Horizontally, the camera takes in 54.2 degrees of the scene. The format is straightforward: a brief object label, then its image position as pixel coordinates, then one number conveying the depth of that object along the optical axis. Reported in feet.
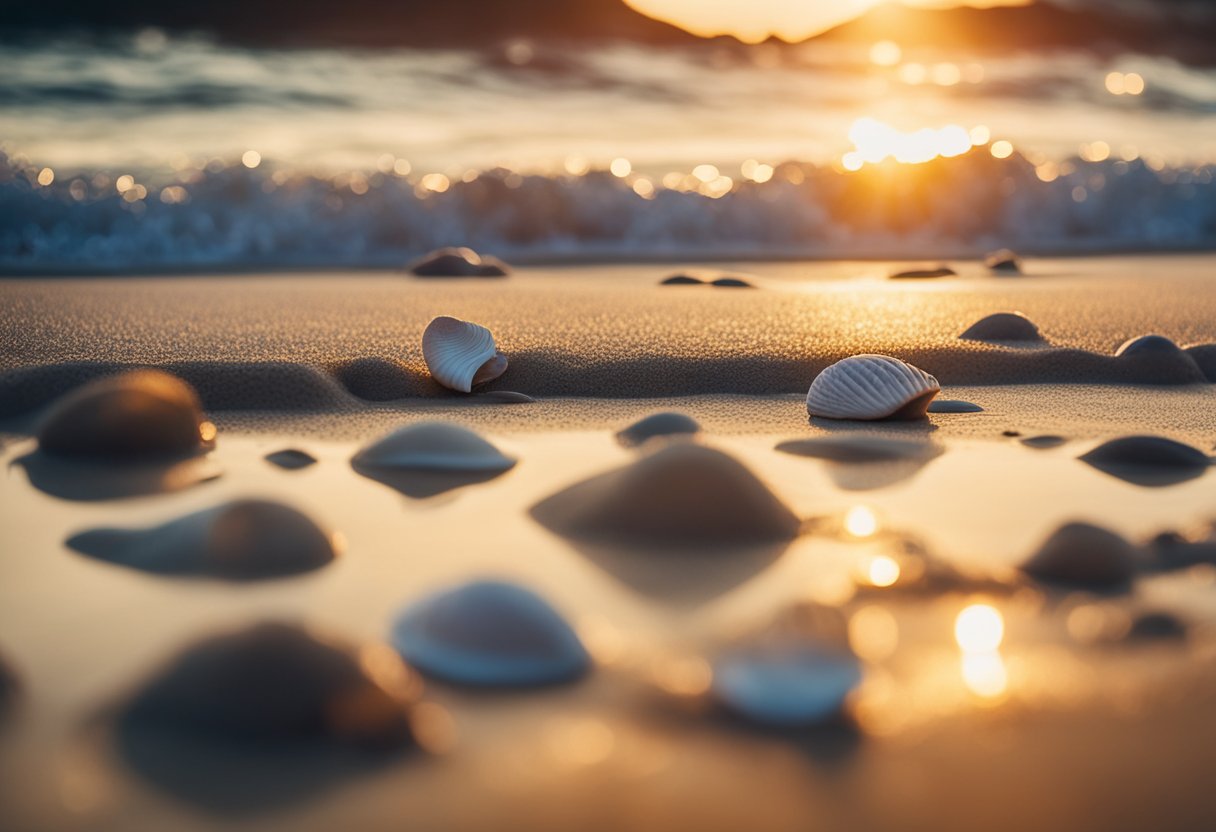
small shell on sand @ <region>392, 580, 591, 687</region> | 3.14
